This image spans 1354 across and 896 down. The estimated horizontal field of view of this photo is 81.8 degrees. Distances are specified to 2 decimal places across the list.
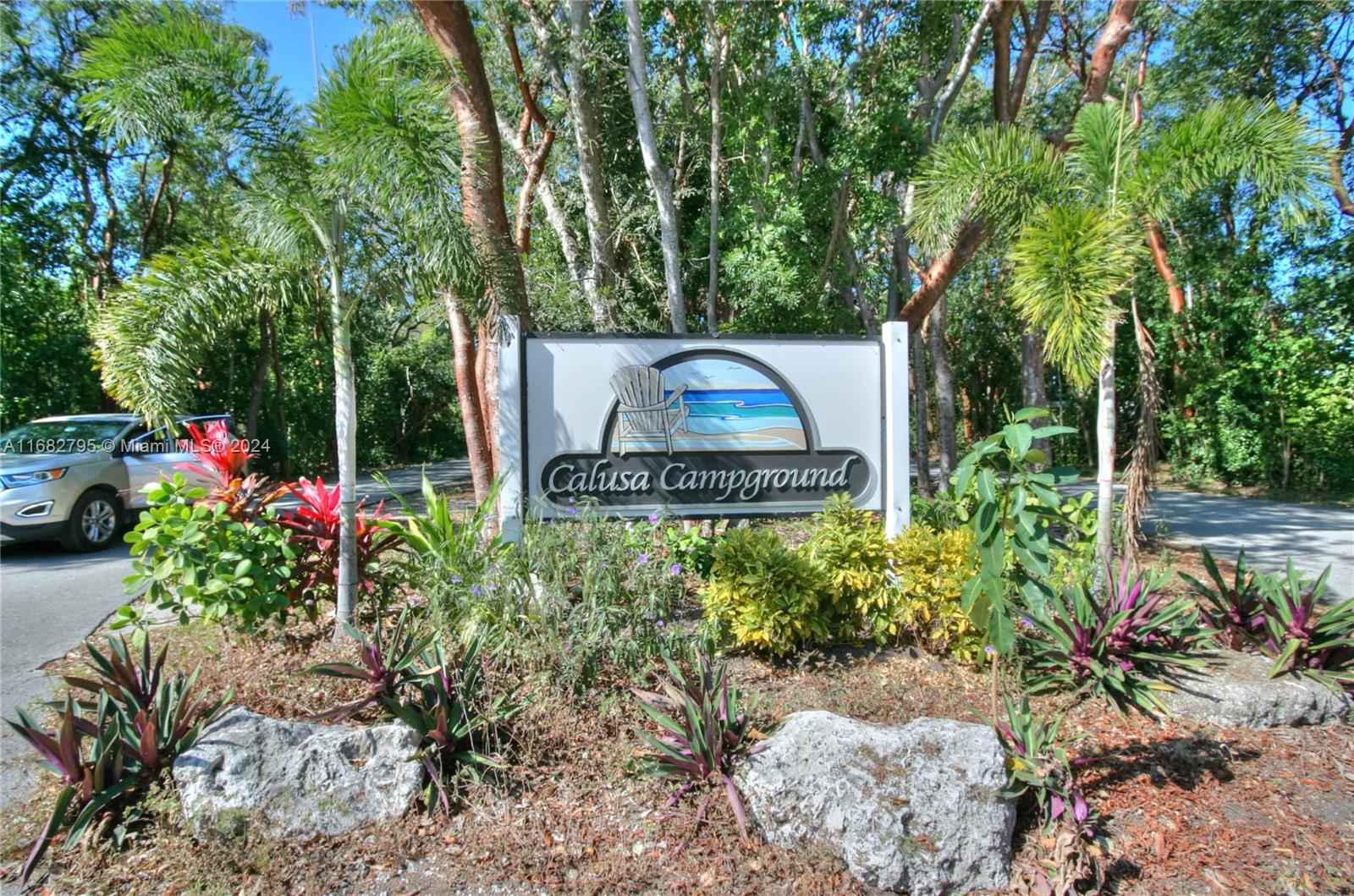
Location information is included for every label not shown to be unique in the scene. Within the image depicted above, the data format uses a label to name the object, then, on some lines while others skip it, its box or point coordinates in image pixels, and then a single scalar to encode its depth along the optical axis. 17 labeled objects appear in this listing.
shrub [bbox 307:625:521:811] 3.52
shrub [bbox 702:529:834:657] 4.62
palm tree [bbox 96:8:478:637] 4.28
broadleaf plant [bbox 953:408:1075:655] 3.29
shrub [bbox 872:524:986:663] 4.79
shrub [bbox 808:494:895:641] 4.86
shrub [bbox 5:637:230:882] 3.07
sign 5.54
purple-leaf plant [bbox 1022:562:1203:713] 4.31
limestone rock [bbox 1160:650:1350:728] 4.21
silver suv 8.59
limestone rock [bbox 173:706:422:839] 3.17
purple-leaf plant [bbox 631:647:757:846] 3.38
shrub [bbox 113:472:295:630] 4.16
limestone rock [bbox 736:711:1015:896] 3.05
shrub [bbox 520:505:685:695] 4.14
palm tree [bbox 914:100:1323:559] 5.27
